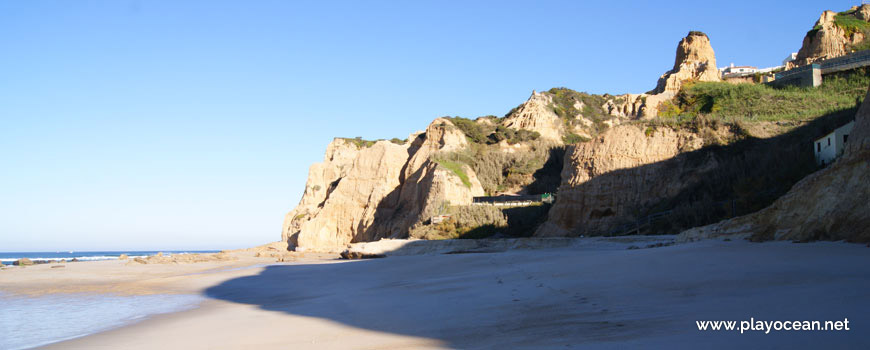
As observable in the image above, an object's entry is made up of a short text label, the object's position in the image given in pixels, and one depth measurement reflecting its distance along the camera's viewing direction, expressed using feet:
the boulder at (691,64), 143.29
